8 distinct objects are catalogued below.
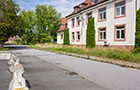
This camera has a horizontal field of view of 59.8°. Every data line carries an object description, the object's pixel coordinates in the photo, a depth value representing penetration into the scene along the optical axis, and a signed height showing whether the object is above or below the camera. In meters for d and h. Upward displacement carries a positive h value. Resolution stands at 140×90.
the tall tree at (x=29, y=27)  53.62 +6.83
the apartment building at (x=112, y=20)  14.79 +3.03
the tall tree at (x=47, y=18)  46.83 +9.29
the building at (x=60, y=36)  34.14 +1.75
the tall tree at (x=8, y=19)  19.63 +4.05
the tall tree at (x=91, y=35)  18.81 +1.05
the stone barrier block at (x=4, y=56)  9.78 -1.13
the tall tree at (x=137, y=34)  11.64 +0.72
